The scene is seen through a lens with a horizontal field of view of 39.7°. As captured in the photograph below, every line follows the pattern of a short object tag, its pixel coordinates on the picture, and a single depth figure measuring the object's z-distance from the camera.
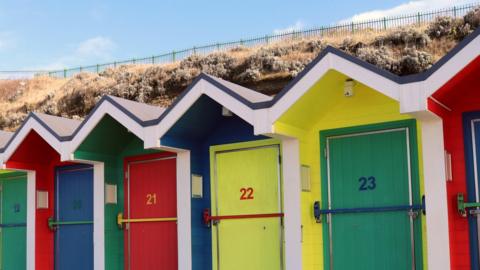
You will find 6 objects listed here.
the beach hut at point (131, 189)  11.42
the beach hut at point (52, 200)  12.72
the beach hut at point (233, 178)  9.97
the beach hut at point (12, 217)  13.64
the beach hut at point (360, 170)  8.82
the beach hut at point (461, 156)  8.72
